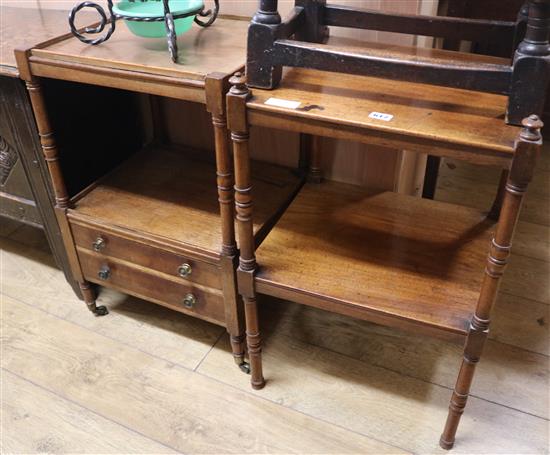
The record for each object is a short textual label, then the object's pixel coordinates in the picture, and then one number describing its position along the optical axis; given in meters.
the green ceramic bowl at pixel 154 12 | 1.17
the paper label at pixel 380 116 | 0.92
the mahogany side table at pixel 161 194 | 1.11
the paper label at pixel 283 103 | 0.96
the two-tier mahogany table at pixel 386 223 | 0.89
